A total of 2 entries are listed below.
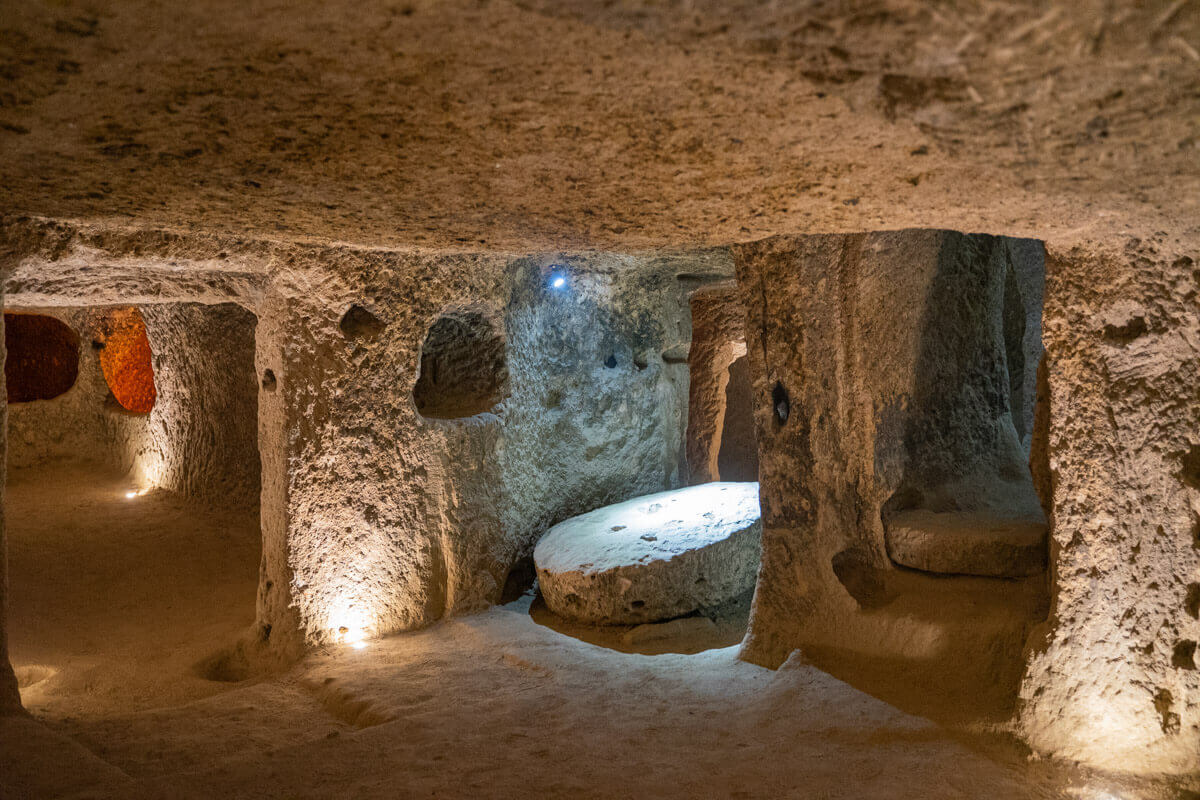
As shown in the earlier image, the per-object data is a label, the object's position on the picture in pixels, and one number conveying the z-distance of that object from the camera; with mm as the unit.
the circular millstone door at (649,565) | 4656
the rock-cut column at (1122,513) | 2316
